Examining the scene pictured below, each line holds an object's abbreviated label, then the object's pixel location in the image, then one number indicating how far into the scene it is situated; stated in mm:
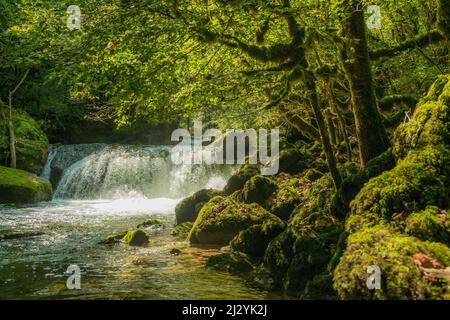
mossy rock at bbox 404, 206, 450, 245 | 5359
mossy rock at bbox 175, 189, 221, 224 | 14734
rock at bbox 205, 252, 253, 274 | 8219
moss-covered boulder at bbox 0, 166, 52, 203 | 20812
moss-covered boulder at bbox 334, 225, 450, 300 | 4539
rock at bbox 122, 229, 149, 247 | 11277
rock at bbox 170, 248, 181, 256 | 10004
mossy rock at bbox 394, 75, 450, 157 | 6582
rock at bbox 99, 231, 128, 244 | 11527
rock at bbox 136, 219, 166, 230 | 14242
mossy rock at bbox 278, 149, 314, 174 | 15252
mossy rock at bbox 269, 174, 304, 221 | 11698
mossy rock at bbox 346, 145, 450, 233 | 6020
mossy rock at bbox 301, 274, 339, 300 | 5957
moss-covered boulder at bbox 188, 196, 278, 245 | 10875
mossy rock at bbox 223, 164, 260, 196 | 15156
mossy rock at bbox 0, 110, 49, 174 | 26172
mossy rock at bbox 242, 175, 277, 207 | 12898
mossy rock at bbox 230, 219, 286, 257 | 9023
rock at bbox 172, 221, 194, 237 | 12984
